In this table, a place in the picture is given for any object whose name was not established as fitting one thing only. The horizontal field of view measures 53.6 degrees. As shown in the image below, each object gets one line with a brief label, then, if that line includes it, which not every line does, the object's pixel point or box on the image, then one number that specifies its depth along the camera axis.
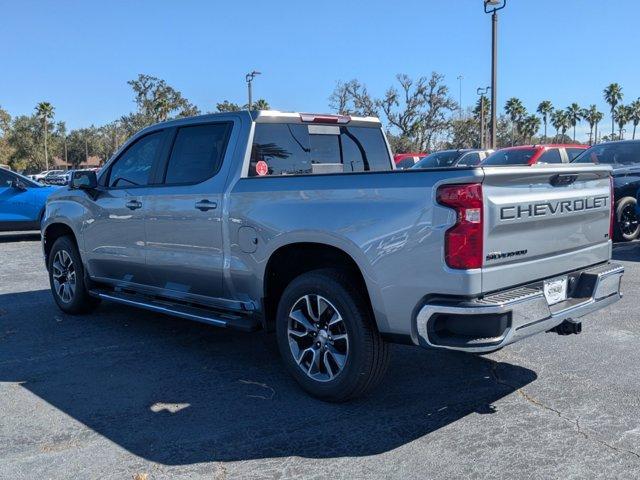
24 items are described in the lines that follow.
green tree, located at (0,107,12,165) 72.56
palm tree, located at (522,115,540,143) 83.38
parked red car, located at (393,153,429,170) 22.77
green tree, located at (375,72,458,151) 52.34
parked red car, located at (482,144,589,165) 14.22
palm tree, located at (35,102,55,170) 75.69
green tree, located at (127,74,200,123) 63.19
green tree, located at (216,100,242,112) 55.72
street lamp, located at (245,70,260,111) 23.58
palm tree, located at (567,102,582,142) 95.19
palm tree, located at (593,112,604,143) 96.44
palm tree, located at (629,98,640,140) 88.06
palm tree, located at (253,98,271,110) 57.83
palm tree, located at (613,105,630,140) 88.06
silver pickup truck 3.59
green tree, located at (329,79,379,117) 51.12
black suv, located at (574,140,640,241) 10.54
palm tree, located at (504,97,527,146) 77.44
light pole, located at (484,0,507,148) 16.75
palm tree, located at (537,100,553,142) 87.06
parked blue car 13.63
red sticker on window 5.02
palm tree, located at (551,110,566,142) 94.67
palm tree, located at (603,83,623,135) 83.69
